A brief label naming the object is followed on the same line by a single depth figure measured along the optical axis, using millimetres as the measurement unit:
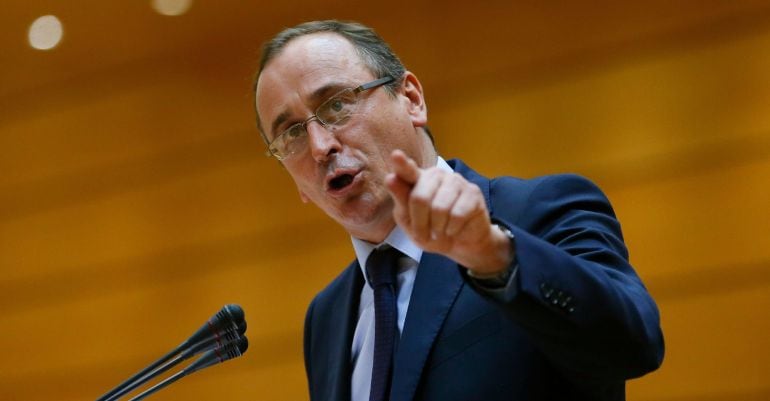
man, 5471
